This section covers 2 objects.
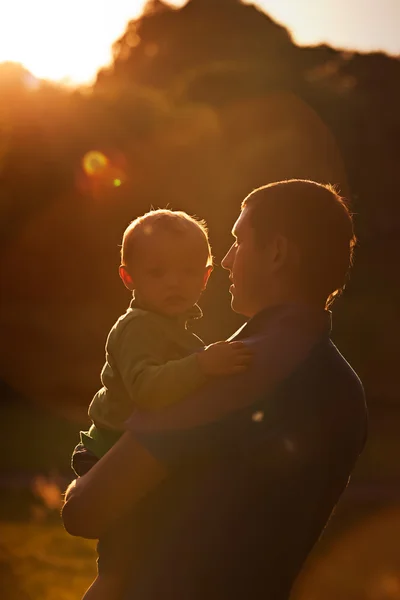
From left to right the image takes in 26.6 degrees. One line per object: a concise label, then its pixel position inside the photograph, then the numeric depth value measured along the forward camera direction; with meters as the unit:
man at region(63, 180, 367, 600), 2.16
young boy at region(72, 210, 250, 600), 2.63
